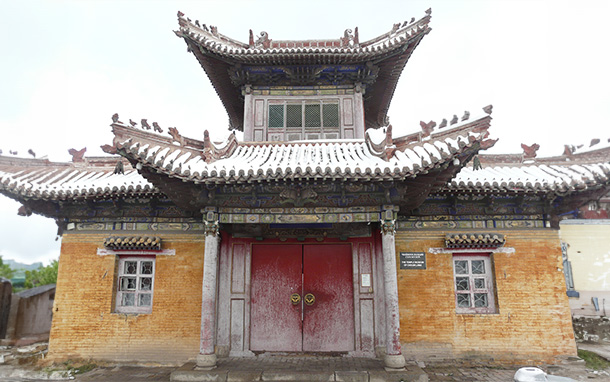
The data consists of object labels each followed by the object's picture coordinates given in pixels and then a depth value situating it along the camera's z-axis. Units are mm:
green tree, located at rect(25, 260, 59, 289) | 25547
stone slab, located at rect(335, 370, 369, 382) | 6645
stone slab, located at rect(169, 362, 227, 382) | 6719
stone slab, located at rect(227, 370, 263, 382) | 6786
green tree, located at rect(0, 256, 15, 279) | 29012
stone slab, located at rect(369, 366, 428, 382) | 6484
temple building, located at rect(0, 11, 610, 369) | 7672
